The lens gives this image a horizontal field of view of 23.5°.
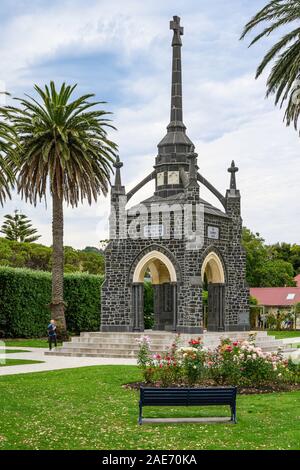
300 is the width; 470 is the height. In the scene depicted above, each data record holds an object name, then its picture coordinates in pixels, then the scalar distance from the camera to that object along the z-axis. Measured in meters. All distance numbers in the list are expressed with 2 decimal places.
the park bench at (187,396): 11.42
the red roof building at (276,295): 56.97
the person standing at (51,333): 27.36
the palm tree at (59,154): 30.58
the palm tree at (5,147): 22.69
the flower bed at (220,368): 15.38
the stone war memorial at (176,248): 26.86
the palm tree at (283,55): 20.52
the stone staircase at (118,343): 25.34
